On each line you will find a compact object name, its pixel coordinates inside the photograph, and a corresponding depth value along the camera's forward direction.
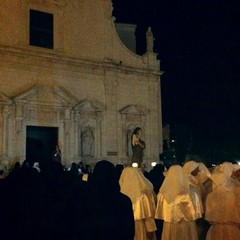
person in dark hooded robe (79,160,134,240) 3.55
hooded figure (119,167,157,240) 5.73
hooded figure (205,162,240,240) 5.06
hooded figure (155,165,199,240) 5.28
